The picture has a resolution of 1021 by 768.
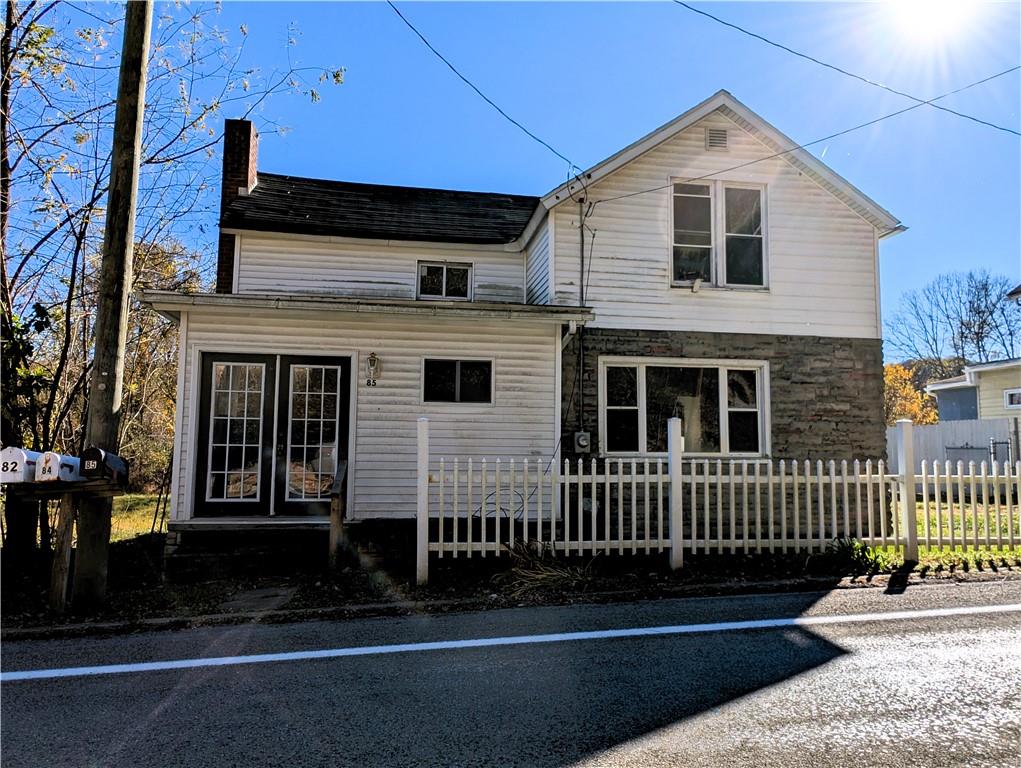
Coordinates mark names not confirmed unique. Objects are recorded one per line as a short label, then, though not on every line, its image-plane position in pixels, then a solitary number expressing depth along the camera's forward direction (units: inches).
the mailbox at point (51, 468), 192.1
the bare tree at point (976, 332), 1465.3
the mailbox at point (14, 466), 183.3
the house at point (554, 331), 329.1
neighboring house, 745.6
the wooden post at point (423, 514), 259.3
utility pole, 221.8
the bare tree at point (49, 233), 279.1
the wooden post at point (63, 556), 217.0
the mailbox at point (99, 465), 205.6
